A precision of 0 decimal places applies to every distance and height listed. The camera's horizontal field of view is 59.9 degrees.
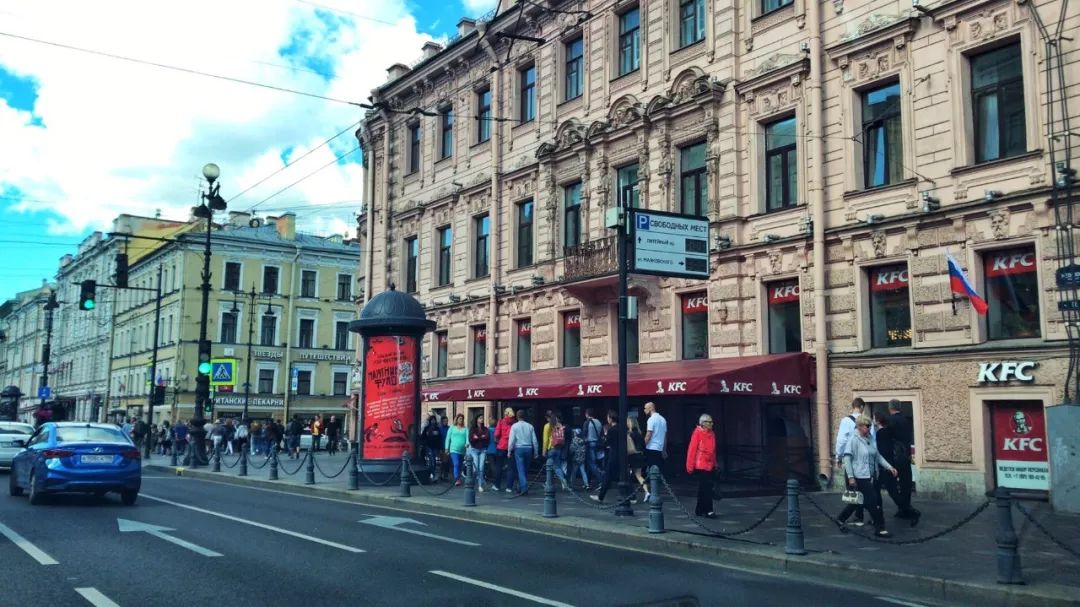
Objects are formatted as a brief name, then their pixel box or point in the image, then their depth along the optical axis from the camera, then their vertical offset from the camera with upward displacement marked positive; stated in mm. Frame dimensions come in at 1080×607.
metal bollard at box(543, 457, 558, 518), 15125 -1322
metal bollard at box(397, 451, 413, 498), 19094 -1428
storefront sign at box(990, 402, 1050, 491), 15977 -439
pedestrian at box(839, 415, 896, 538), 12789 -645
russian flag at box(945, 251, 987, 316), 16516 +2360
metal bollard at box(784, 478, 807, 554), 11102 -1287
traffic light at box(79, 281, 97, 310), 28422 +3408
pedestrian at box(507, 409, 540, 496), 19375 -651
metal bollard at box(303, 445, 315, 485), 22297 -1522
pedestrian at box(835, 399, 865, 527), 13195 -258
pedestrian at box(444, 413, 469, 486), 21812 -683
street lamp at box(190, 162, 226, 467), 29094 +1470
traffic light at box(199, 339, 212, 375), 29033 +1565
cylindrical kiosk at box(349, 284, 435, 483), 22203 +567
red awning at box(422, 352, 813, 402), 18078 +722
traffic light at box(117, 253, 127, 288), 28688 +4233
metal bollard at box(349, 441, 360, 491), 20742 -1459
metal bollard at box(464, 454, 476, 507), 17109 -1362
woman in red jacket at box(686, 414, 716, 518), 14680 -682
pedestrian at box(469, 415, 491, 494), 20422 -654
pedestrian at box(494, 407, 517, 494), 20266 -811
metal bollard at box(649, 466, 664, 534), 13141 -1300
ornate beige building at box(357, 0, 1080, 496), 16766 +4767
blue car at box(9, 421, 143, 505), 16078 -976
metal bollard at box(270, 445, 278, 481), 24169 -1420
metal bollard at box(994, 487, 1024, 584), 9109 -1296
